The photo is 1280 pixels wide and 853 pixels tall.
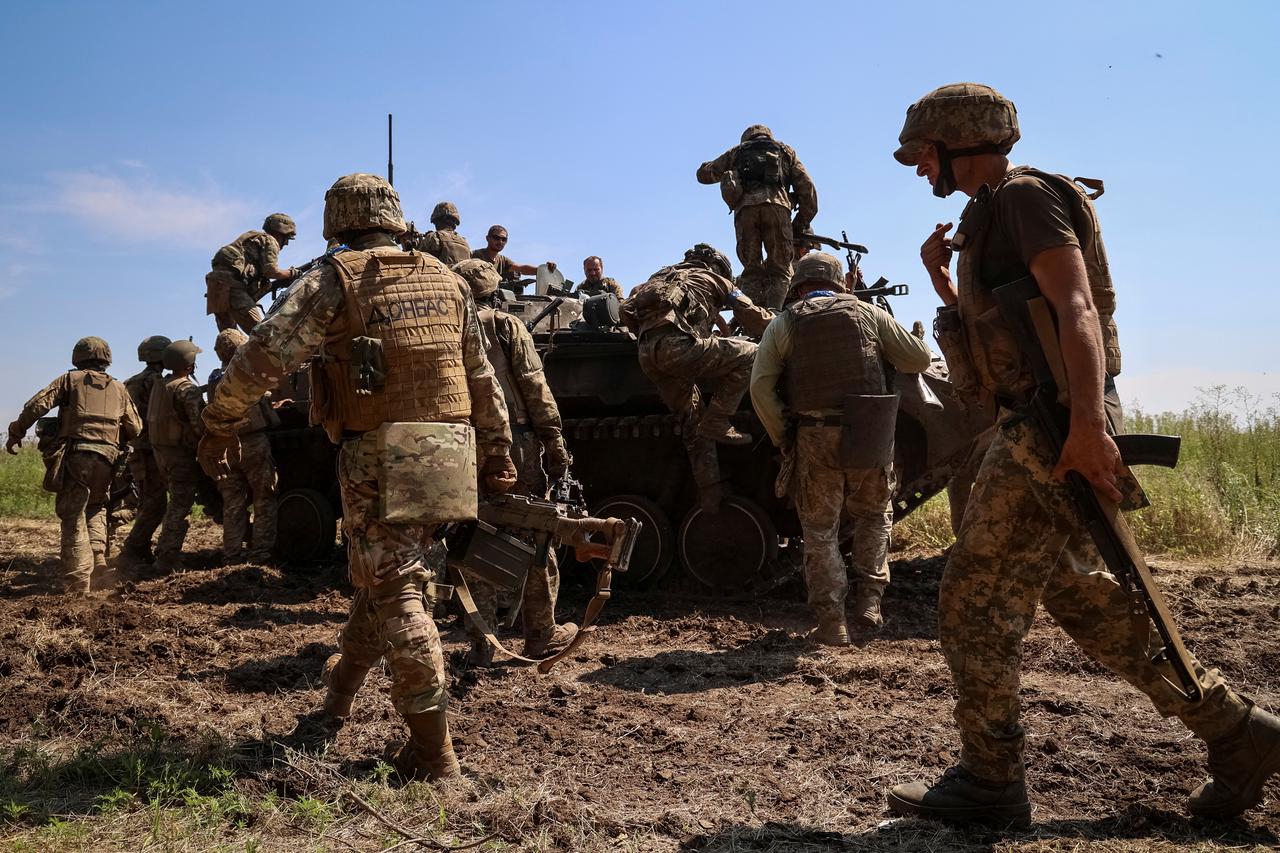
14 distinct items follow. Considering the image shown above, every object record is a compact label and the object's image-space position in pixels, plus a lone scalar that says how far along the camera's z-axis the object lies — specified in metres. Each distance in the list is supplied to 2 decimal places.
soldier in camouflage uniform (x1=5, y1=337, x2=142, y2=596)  9.52
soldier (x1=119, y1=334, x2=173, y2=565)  11.19
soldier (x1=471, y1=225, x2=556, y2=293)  13.24
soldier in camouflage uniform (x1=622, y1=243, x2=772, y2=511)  7.77
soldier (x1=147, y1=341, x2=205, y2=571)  10.28
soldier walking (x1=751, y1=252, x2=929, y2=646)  6.46
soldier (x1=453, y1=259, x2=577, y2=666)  6.26
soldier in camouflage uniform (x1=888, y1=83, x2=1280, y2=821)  3.17
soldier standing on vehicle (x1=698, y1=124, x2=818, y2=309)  10.06
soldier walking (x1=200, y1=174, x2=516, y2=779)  4.00
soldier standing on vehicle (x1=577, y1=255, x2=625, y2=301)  13.65
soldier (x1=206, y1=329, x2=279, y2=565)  10.08
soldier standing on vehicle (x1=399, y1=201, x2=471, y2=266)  9.88
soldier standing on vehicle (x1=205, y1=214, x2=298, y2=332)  11.55
